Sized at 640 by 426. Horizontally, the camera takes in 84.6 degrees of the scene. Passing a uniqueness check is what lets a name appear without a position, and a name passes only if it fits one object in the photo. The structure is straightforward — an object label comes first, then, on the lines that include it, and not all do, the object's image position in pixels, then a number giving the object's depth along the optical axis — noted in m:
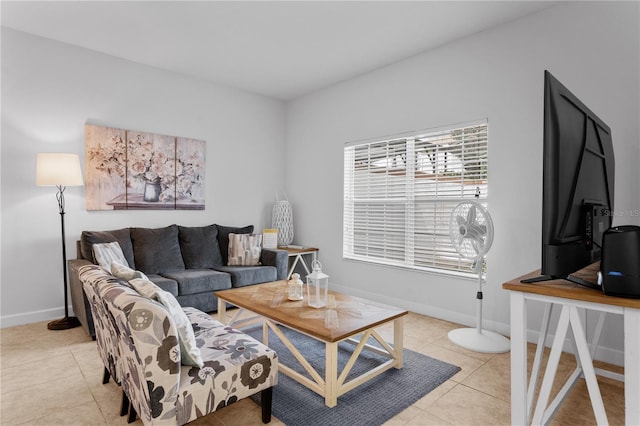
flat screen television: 1.25
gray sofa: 3.35
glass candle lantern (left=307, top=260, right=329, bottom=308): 2.46
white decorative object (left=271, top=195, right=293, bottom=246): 5.10
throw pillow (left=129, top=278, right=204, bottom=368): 1.60
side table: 4.65
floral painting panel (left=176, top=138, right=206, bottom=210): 4.36
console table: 1.18
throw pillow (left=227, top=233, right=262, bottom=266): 4.25
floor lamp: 3.14
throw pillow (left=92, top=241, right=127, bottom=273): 3.19
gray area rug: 1.92
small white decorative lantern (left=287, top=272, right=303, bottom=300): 2.60
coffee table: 2.01
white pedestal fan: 2.87
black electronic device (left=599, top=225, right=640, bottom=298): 1.18
